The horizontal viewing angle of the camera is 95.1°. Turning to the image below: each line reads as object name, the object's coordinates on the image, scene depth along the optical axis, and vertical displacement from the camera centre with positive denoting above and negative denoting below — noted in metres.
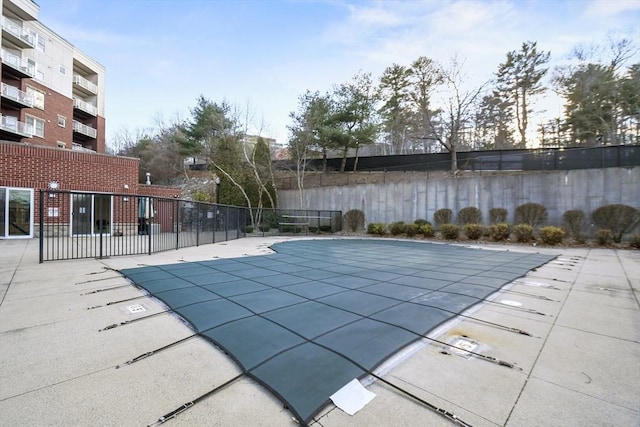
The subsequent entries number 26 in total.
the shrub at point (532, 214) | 11.83 +0.00
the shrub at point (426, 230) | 13.52 -0.72
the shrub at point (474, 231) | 12.10 -0.69
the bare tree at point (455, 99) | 17.41 +6.99
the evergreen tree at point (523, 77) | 20.23 +9.86
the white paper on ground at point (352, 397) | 1.69 -1.11
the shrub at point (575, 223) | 10.84 -0.34
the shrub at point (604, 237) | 9.70 -0.77
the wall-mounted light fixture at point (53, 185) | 12.91 +1.36
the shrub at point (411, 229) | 13.97 -0.71
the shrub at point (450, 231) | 12.52 -0.72
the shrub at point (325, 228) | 17.17 -0.78
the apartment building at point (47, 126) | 12.26 +6.88
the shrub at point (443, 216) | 14.02 -0.08
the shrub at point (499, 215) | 12.72 -0.03
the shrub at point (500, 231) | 11.50 -0.67
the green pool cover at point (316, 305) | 2.09 -1.09
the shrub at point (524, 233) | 10.97 -0.71
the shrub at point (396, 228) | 14.47 -0.67
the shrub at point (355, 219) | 16.91 -0.25
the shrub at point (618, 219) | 9.88 -0.18
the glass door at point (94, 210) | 11.80 +0.22
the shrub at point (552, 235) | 10.21 -0.73
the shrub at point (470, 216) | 13.26 -0.08
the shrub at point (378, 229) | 15.06 -0.74
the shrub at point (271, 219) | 17.03 -0.23
